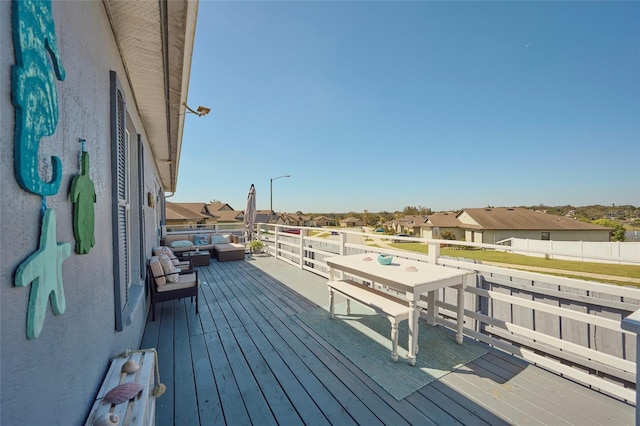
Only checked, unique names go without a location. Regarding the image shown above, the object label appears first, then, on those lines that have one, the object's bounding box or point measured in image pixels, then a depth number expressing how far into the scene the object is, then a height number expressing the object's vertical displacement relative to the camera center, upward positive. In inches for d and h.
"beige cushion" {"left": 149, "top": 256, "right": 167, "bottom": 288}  155.0 -36.4
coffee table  306.2 -53.8
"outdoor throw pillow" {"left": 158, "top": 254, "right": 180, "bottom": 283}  159.7 -37.1
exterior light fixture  132.0 +55.5
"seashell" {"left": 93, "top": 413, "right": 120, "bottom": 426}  46.5 -38.7
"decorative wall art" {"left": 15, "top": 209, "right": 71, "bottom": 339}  30.7 -7.9
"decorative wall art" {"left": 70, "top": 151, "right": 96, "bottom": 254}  48.9 +1.4
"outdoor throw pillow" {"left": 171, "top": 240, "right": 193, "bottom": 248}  326.7 -39.0
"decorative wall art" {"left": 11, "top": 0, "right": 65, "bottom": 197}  29.1 +16.4
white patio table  107.3 -29.8
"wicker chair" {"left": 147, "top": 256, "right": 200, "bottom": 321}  154.5 -45.4
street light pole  628.8 +57.5
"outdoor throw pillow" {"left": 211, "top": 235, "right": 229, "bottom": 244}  372.5 -37.8
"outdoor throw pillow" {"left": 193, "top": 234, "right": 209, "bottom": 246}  358.6 -37.7
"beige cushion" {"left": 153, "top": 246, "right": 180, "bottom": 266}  212.0 -33.0
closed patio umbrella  389.1 +2.6
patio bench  108.1 -42.8
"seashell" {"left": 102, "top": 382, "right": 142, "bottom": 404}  55.4 -40.9
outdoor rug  98.8 -64.5
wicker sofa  330.3 -42.0
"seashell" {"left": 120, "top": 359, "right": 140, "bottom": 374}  68.6 -42.2
